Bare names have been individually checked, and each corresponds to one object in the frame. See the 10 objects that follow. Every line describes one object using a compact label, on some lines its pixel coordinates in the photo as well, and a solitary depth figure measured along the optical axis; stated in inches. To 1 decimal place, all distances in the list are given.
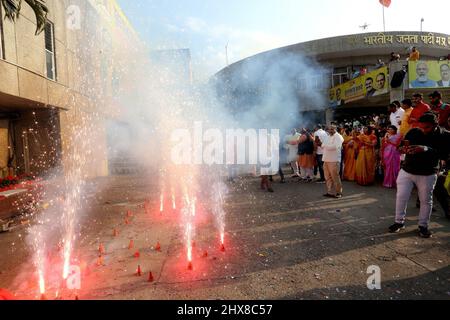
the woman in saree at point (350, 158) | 374.6
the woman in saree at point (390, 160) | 302.1
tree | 170.7
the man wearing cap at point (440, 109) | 239.3
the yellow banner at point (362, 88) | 598.1
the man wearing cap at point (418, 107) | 241.6
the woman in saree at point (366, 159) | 339.0
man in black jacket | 165.5
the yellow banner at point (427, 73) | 552.4
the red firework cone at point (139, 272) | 131.1
